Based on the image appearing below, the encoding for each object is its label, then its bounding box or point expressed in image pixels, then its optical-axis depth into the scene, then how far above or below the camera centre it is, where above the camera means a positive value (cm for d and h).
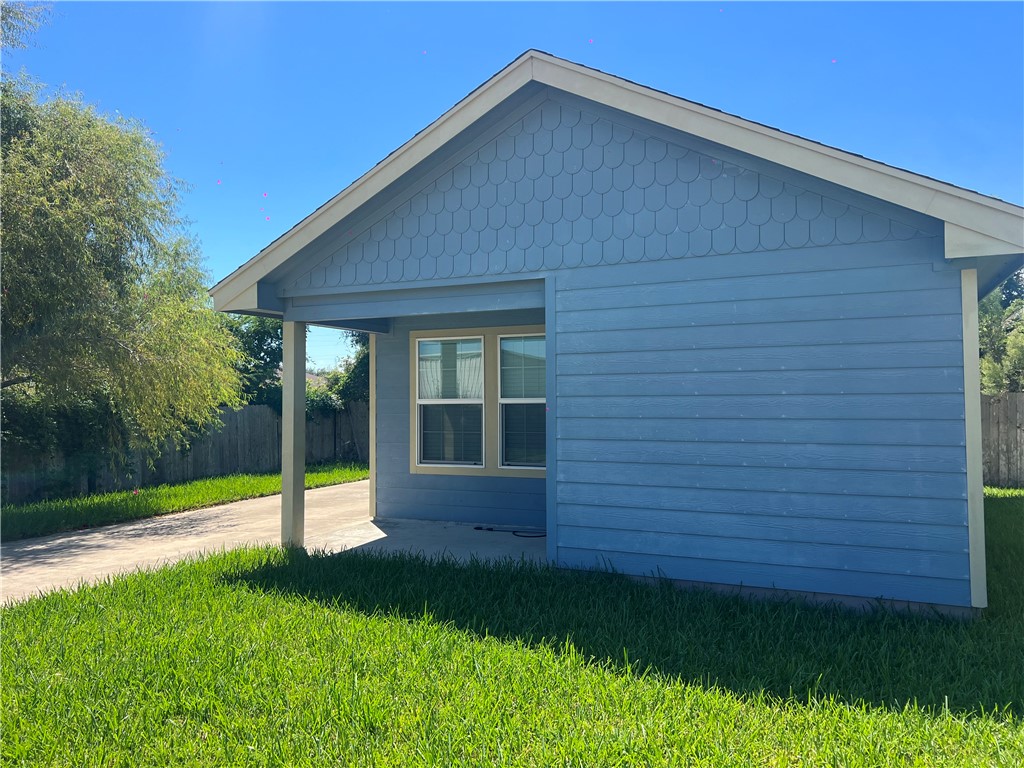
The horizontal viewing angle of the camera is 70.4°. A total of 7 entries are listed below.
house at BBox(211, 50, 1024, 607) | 530 +79
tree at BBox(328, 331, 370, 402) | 2047 +54
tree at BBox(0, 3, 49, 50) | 1099 +580
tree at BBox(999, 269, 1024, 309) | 3789 +570
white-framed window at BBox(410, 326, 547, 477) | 893 -4
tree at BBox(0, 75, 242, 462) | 973 +172
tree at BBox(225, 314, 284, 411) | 2217 +189
